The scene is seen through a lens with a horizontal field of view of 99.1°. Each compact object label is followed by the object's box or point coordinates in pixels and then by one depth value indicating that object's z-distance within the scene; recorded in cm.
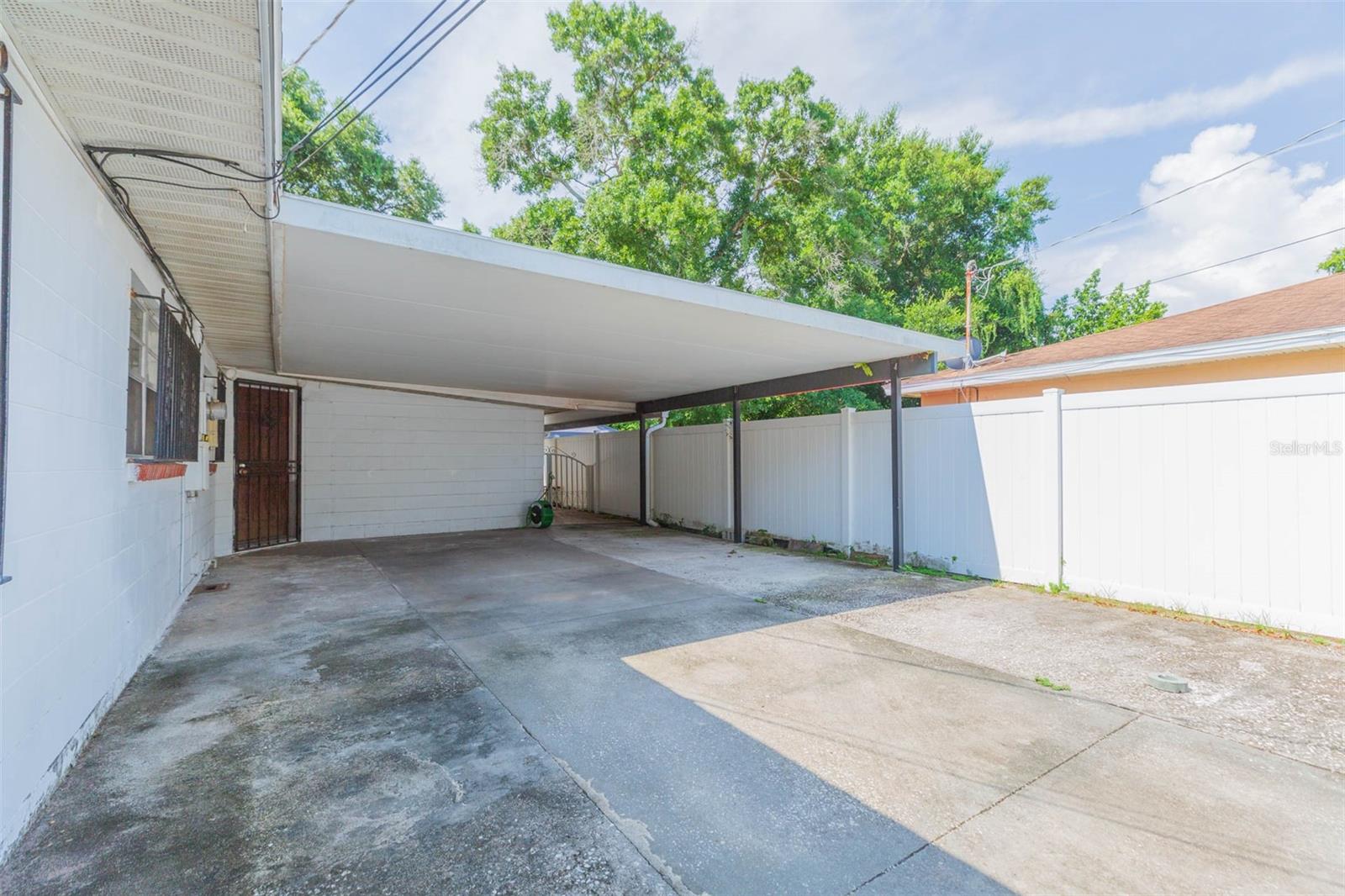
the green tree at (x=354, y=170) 1302
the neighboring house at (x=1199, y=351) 535
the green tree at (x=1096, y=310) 1620
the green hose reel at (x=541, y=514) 1085
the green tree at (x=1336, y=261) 1406
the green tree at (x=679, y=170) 1327
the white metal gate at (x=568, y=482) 1470
